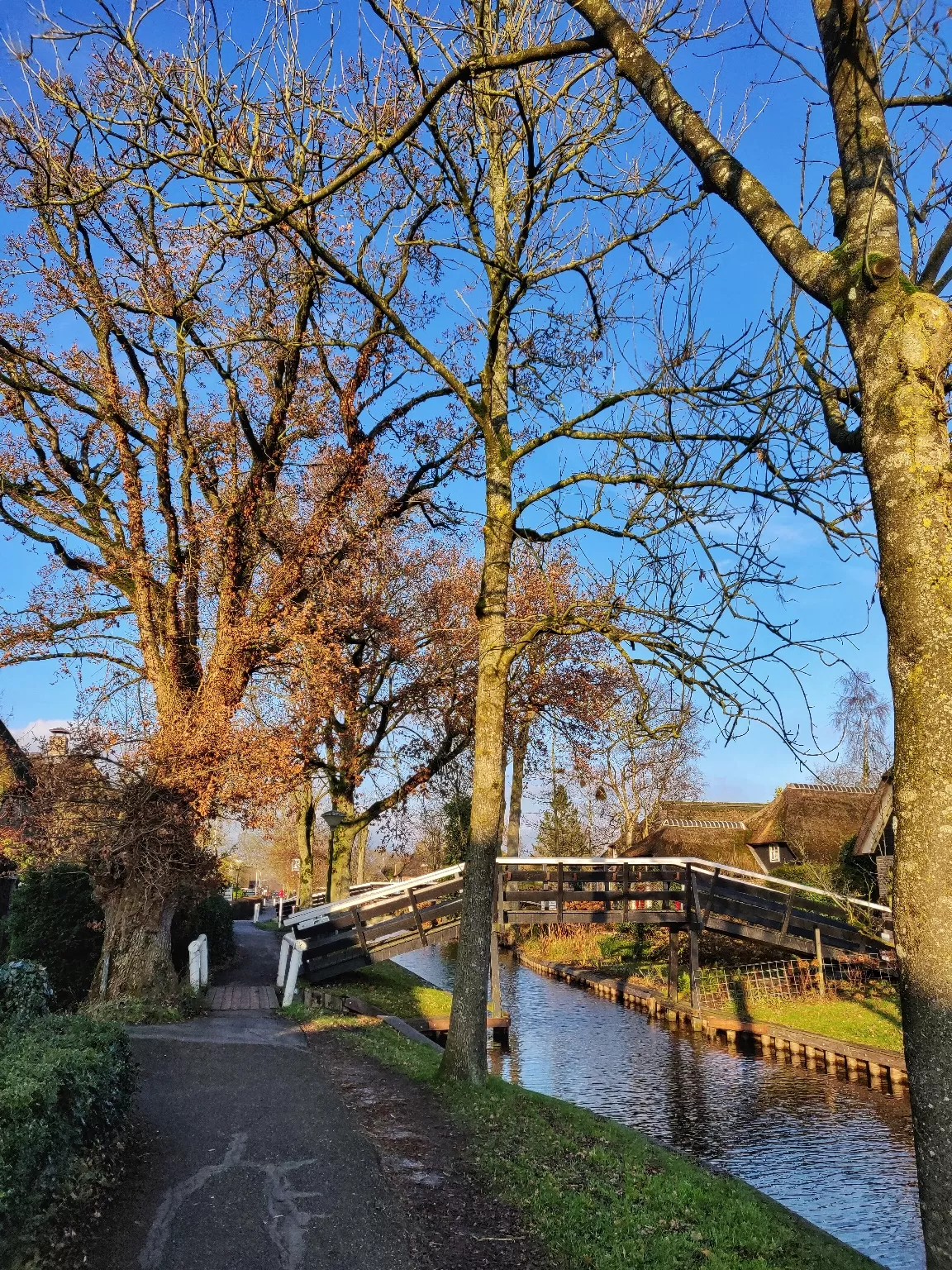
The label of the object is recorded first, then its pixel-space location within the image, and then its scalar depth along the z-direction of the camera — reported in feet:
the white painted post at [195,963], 48.80
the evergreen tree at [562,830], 144.36
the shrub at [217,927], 61.93
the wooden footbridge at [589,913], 57.26
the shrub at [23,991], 24.25
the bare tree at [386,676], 63.16
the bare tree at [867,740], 148.15
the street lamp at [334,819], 69.97
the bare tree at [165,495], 45.37
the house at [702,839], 121.19
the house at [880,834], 72.18
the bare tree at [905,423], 10.64
